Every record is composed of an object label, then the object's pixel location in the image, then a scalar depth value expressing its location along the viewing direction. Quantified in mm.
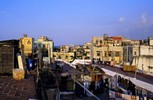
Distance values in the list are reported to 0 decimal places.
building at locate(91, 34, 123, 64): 25922
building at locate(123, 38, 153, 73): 15601
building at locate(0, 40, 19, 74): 5641
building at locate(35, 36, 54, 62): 37310
